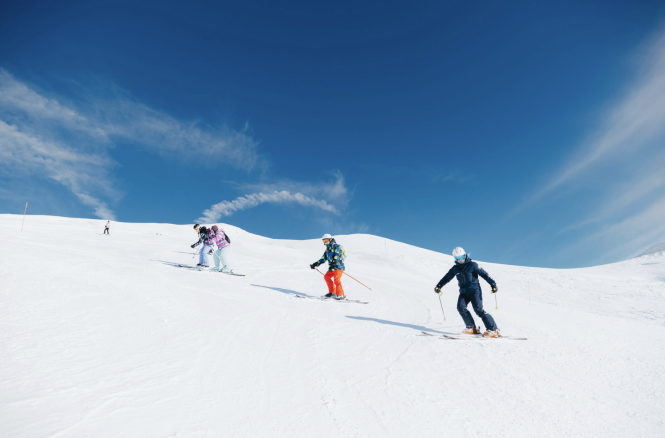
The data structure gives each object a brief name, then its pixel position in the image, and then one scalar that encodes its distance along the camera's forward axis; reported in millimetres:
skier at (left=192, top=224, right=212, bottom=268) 13766
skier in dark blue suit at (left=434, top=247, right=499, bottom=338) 7078
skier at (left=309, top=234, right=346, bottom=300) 10602
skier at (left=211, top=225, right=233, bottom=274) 13297
